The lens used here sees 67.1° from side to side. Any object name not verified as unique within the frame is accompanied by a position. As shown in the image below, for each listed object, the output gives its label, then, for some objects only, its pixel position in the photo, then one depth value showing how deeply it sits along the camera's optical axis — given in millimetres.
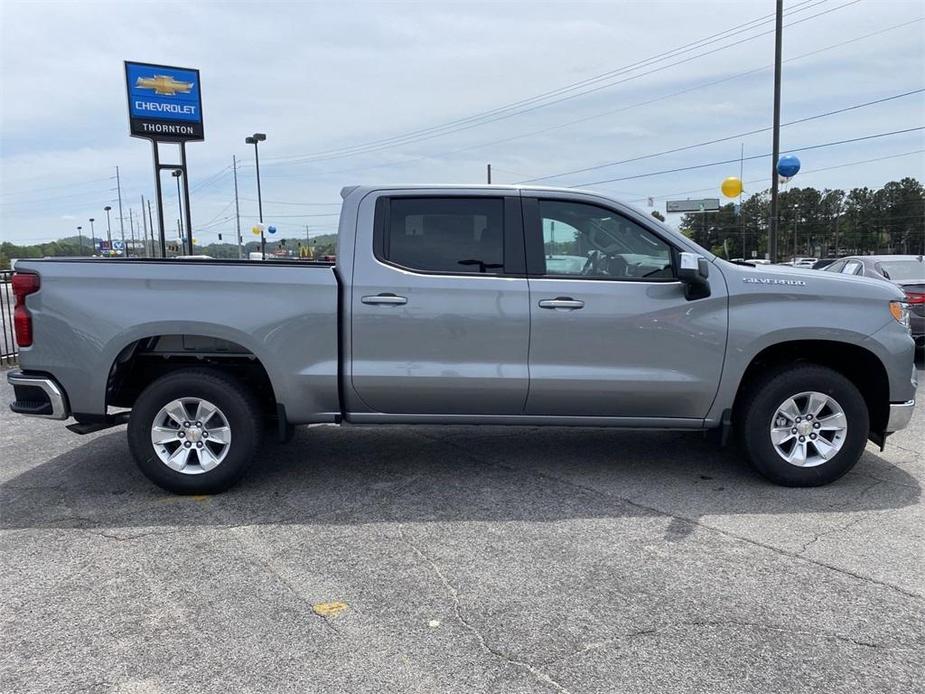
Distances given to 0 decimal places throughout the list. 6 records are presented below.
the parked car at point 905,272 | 9328
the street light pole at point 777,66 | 17453
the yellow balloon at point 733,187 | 19125
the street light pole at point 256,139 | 38094
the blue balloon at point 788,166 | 16969
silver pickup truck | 4539
